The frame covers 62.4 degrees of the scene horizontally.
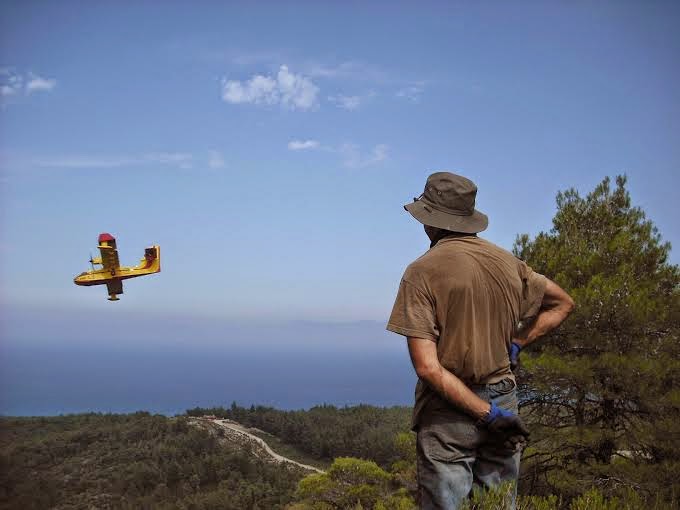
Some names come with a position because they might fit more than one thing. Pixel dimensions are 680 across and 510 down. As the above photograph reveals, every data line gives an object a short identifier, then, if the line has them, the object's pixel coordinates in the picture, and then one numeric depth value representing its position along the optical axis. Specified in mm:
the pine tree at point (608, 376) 9875
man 2324
